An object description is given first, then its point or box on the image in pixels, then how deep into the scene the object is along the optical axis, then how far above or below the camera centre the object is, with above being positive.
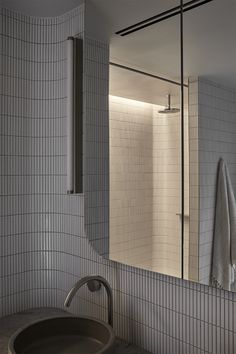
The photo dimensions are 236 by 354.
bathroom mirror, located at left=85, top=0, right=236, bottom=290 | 1.16 +0.10
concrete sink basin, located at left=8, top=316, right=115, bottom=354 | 1.35 -0.64
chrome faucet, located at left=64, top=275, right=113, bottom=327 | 1.36 -0.45
